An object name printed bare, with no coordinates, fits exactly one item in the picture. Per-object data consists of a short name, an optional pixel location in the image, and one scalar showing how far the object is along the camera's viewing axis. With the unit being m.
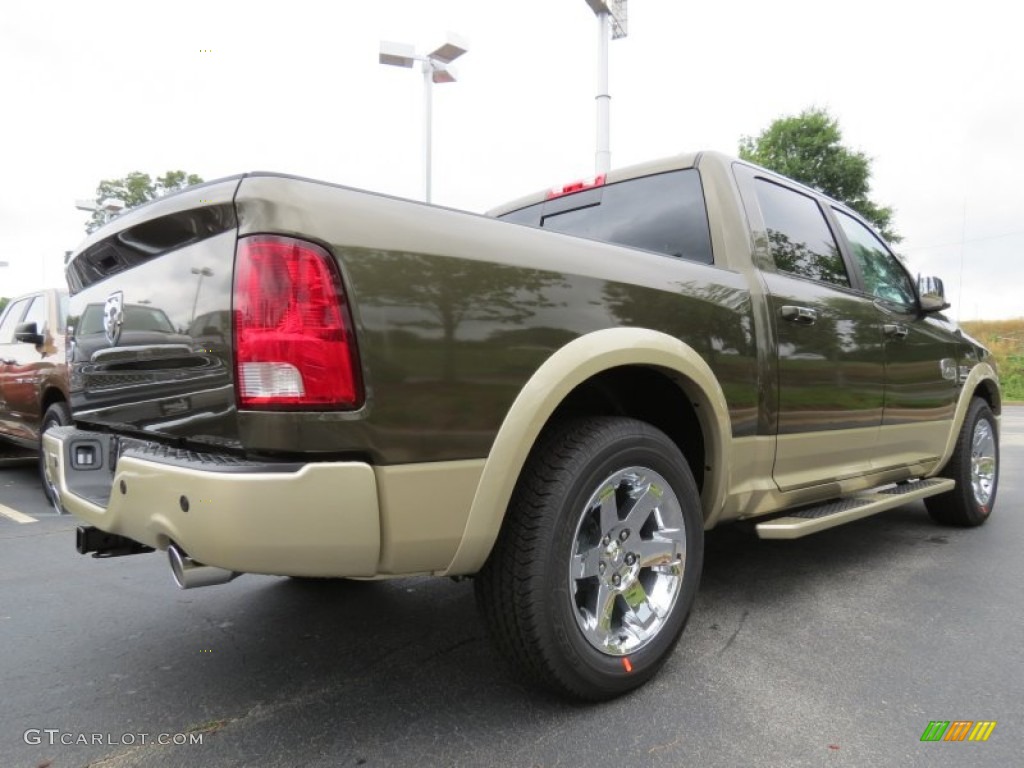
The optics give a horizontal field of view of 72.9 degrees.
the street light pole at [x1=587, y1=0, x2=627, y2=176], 9.02
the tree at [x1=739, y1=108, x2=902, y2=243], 23.77
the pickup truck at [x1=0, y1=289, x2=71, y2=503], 5.38
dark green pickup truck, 1.60
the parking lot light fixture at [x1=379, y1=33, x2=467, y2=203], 9.67
